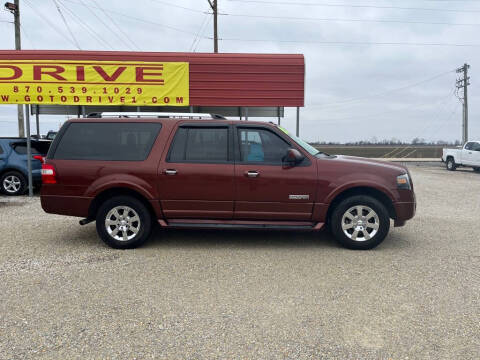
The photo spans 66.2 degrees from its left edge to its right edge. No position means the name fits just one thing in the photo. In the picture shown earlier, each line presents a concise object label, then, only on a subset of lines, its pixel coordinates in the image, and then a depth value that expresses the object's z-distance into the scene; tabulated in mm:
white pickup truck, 20297
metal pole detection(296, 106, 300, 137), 9438
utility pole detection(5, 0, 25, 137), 16891
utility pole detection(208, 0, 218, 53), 21484
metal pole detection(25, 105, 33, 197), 9516
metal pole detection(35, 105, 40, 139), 11320
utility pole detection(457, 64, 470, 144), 38184
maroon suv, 5199
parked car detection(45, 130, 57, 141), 16206
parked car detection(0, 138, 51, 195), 10266
